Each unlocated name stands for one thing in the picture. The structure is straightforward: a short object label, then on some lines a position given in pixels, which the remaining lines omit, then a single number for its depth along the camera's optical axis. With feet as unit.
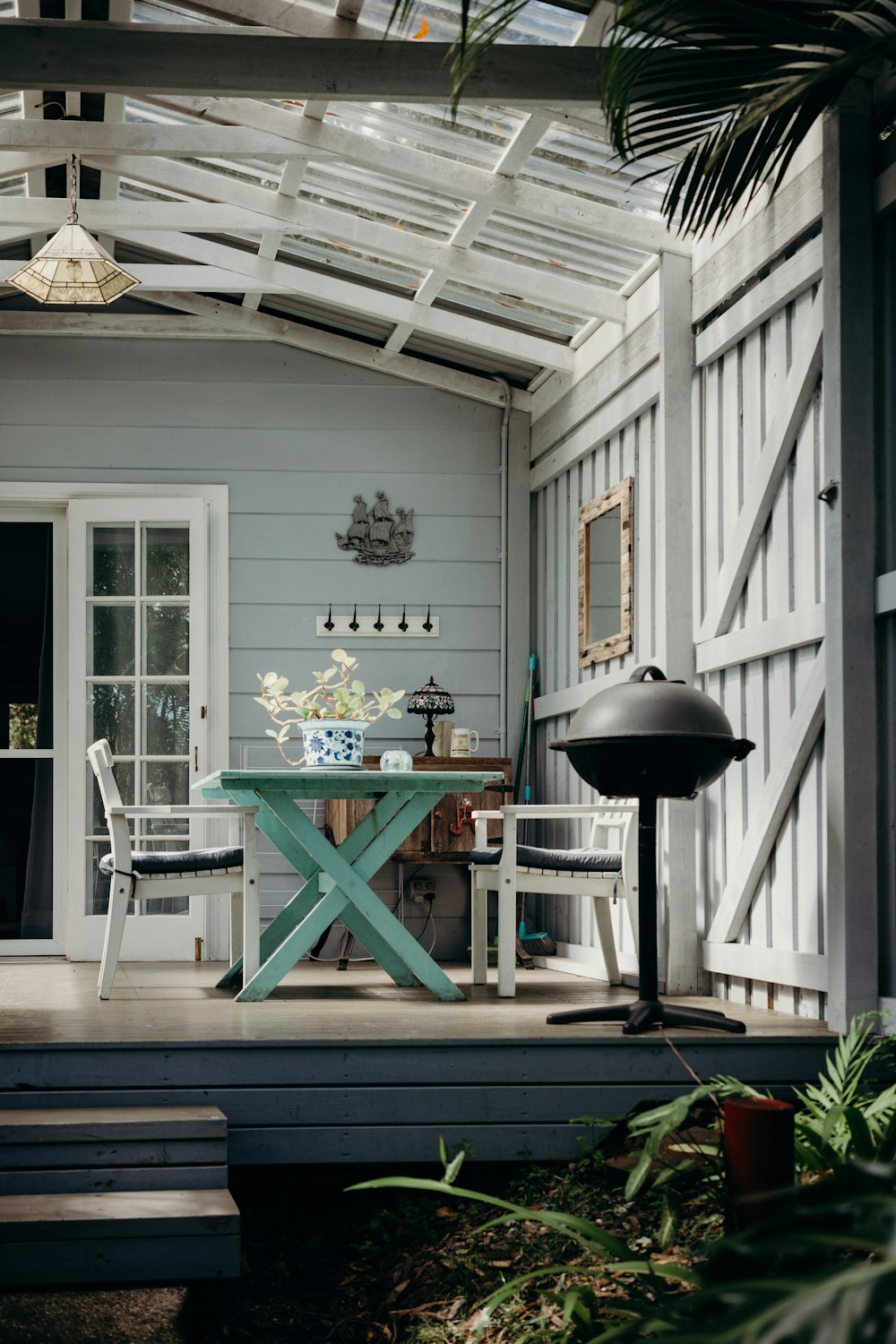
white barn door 14.01
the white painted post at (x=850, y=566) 12.69
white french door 22.18
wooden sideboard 21.50
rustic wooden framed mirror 19.27
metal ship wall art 23.47
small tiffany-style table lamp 22.59
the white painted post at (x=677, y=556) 16.69
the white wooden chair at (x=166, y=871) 15.44
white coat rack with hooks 23.34
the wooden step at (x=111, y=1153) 10.48
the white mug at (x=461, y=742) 22.29
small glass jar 16.94
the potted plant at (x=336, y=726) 16.14
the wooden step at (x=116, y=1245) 9.57
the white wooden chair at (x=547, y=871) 15.88
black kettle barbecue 12.56
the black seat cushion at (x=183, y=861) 15.84
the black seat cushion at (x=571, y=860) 16.25
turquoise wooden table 14.98
